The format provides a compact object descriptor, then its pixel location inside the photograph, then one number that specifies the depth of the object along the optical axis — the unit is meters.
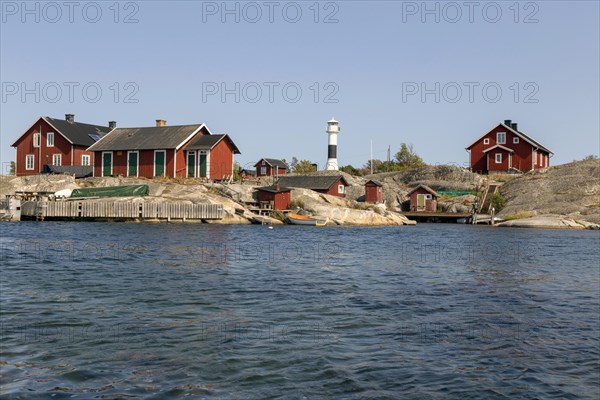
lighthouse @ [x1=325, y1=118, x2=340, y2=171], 85.75
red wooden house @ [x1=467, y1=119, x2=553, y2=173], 76.94
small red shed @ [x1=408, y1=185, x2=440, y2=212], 68.38
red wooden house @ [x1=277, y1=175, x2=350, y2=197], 65.06
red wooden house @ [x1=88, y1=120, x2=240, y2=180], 60.69
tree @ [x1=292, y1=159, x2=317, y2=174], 92.50
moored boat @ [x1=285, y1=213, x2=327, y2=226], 53.28
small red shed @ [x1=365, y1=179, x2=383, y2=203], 68.06
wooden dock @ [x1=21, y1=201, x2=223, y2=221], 50.72
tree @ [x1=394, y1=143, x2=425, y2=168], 98.38
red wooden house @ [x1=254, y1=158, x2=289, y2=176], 91.69
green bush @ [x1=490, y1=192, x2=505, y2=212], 65.06
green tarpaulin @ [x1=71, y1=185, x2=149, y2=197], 53.25
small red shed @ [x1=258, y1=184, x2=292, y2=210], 56.78
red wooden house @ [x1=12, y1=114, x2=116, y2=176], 68.25
